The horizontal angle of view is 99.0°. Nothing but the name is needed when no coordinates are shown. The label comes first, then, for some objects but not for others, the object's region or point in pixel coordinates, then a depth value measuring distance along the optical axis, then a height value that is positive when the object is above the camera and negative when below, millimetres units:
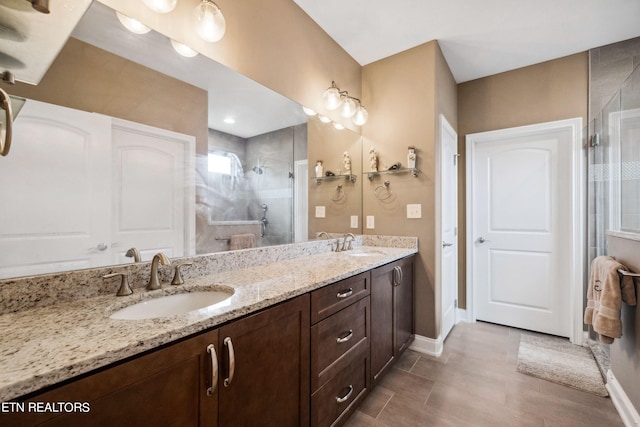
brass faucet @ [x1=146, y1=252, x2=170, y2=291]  1101 -260
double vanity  589 -378
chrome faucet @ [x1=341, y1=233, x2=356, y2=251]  2396 -253
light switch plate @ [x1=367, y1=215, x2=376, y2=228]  2662 -87
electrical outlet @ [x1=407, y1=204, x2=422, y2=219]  2379 +13
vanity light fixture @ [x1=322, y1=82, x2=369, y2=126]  2258 +952
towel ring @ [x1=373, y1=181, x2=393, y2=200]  2566 +207
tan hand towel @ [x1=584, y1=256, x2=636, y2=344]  1447 -469
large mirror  913 +236
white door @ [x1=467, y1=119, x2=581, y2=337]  2605 -155
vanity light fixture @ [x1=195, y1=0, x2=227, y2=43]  1306 +928
